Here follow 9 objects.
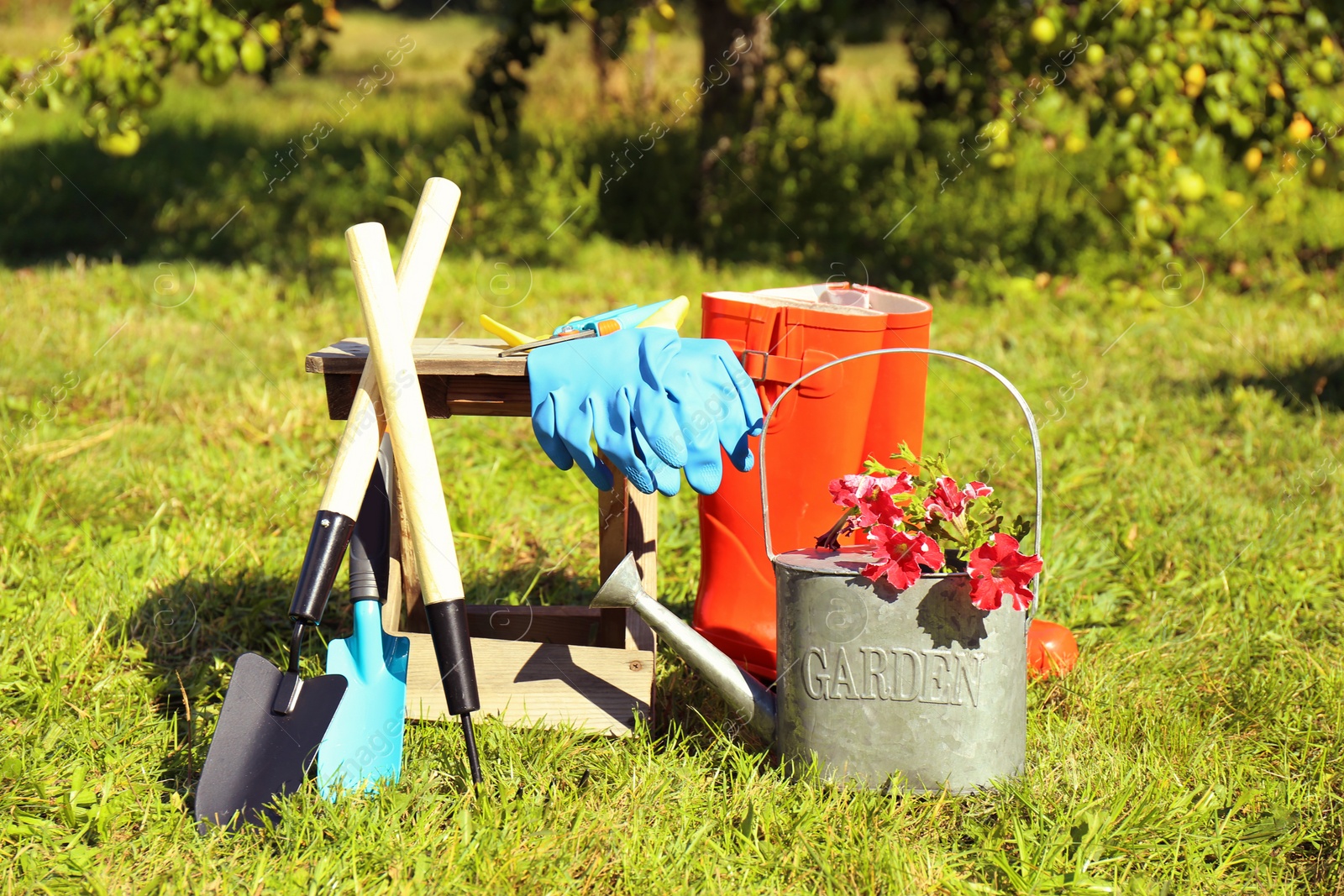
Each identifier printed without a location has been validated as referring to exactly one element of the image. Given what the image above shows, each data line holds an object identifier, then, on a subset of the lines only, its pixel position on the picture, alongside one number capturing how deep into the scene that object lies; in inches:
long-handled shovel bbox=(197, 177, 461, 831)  108.0
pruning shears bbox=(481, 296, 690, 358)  112.1
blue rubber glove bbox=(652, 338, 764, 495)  108.8
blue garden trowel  109.9
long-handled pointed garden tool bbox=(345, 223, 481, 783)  107.9
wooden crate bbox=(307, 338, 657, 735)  111.6
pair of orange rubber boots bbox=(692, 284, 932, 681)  113.7
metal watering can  108.0
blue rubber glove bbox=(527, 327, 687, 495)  108.6
